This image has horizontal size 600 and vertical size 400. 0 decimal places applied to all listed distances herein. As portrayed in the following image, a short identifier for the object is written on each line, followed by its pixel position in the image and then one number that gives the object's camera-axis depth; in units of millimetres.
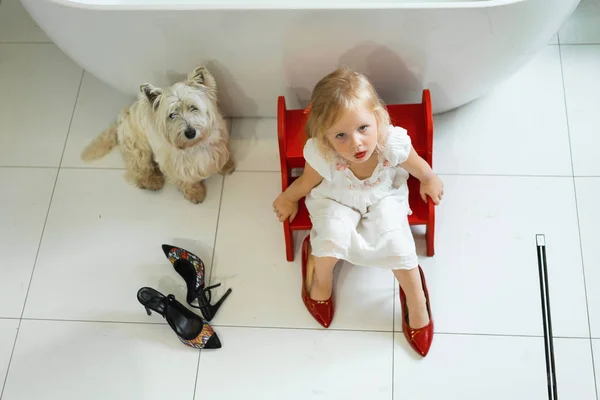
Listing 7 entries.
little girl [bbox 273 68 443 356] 1499
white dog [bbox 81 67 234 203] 1680
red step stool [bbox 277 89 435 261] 1761
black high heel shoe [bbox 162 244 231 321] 1836
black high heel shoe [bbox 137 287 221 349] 1790
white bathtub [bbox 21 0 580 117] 1542
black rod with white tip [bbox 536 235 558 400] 1493
